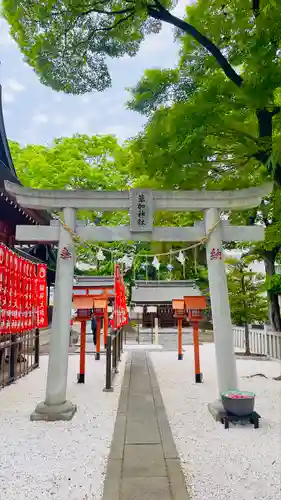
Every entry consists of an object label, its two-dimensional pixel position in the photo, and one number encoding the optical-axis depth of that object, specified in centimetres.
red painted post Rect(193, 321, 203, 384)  823
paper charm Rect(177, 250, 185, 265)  820
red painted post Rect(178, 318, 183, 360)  1216
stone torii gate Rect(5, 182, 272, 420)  581
